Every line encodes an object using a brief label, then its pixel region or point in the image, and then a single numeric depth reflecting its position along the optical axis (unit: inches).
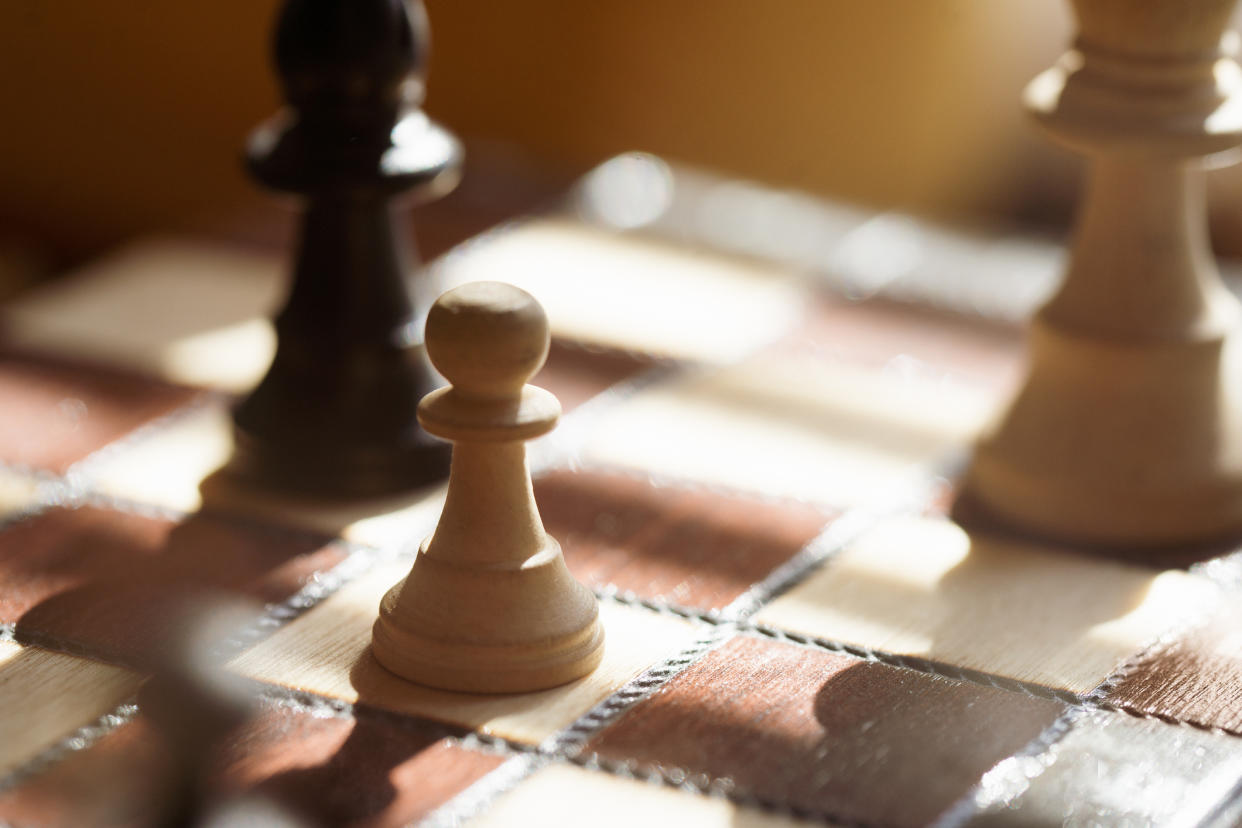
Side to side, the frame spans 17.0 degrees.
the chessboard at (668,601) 15.9
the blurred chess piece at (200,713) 15.6
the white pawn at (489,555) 16.3
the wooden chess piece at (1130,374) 18.0
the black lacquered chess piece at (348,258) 18.1
